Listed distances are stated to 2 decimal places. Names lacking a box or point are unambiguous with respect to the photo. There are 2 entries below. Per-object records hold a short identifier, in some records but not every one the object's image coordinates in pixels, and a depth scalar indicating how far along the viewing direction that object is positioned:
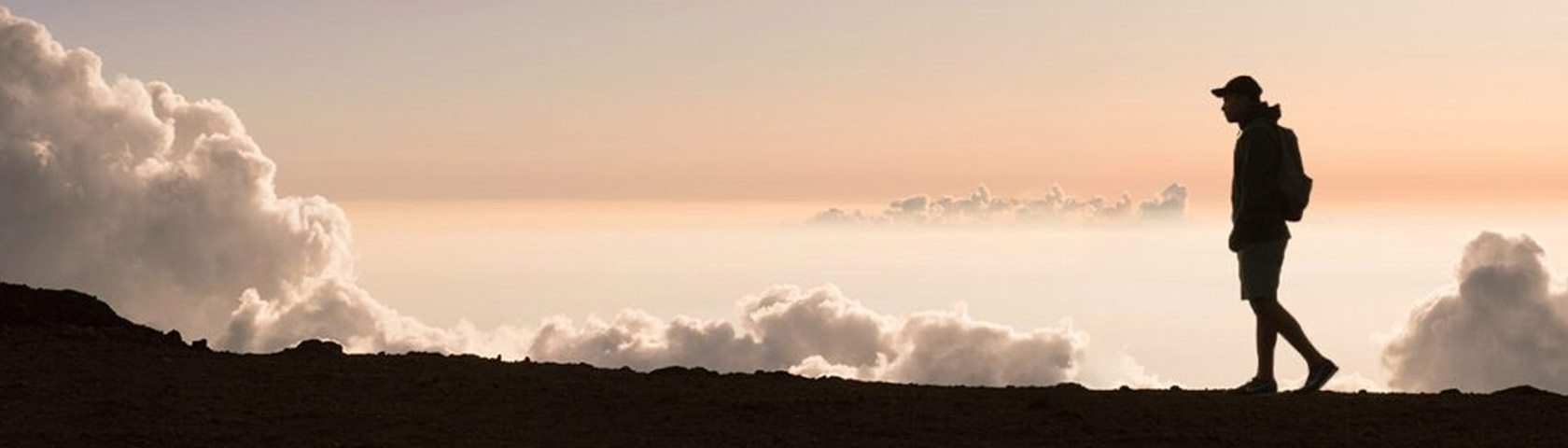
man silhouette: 12.16
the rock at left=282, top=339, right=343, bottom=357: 14.02
